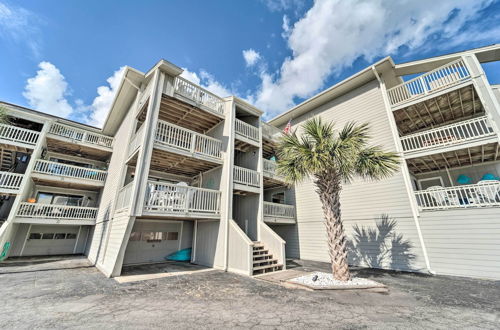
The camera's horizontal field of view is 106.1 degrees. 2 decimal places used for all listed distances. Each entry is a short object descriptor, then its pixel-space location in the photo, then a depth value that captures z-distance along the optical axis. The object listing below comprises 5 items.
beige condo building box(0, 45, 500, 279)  8.23
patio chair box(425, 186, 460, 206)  8.61
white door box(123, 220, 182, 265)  10.28
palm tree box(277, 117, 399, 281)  6.89
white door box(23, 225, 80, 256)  12.57
